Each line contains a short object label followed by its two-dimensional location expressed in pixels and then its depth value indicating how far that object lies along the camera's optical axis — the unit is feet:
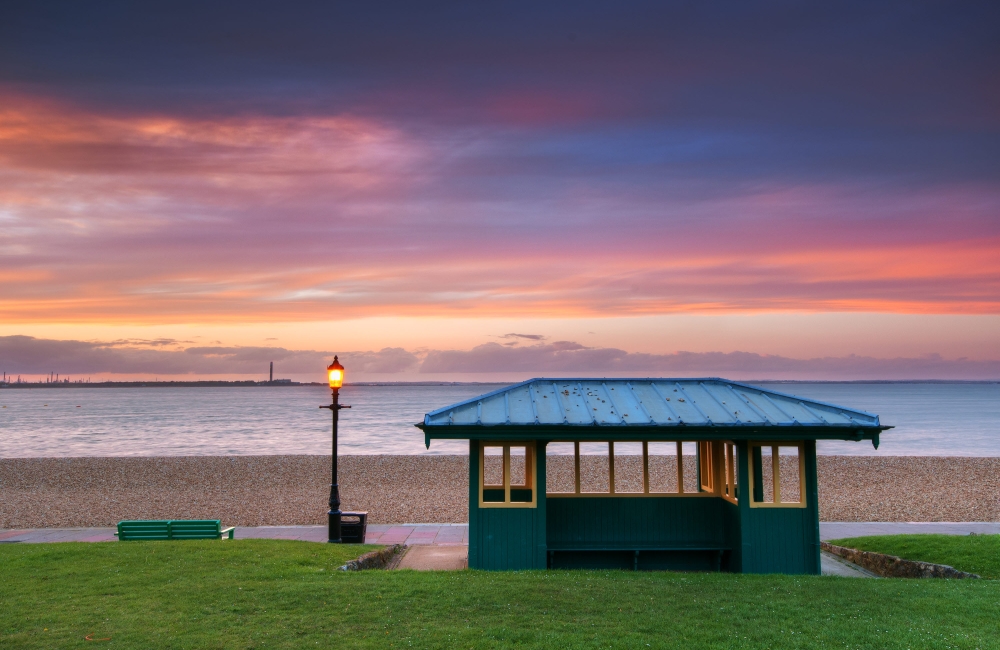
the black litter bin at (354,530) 52.47
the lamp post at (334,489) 52.75
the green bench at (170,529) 48.47
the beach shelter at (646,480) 39.99
